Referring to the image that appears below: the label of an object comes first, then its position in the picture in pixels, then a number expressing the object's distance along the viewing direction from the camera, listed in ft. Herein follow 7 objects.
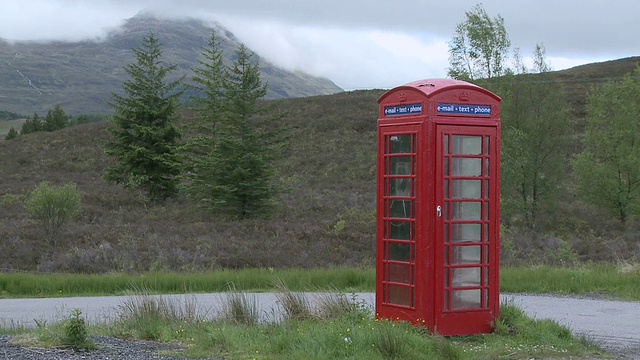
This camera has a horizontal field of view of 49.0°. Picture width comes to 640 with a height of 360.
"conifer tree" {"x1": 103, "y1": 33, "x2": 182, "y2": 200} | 108.37
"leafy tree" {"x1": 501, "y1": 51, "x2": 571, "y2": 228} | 95.86
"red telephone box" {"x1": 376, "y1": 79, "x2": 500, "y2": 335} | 25.96
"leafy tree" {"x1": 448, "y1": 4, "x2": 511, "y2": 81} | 97.04
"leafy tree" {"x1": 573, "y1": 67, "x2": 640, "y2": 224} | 94.27
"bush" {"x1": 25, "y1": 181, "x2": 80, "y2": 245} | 74.08
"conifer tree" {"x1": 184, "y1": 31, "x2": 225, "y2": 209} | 87.81
